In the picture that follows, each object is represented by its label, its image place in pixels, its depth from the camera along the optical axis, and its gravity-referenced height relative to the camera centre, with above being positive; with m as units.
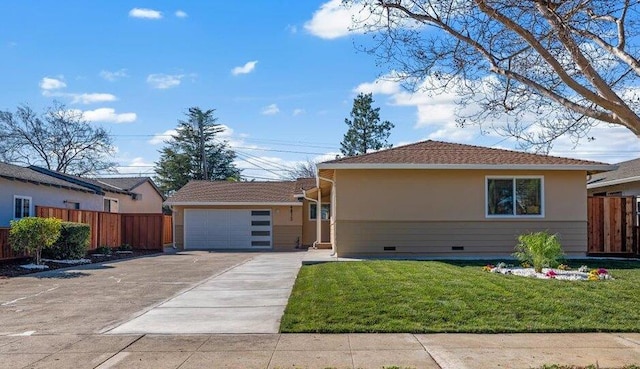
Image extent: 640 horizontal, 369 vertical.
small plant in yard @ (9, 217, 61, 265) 15.60 -0.80
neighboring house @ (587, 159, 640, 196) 19.72 +0.91
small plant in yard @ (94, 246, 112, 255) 21.50 -1.69
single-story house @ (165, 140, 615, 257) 17.09 -0.02
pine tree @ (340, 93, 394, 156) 46.97 +6.44
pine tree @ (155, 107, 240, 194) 51.56 +4.53
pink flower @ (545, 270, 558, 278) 11.76 -1.40
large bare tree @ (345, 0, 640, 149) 6.76 +2.15
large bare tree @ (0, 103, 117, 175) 41.78 +4.78
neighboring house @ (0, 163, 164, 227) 19.23 +0.57
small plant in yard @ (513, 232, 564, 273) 12.12 -0.92
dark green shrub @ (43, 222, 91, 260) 17.53 -1.20
